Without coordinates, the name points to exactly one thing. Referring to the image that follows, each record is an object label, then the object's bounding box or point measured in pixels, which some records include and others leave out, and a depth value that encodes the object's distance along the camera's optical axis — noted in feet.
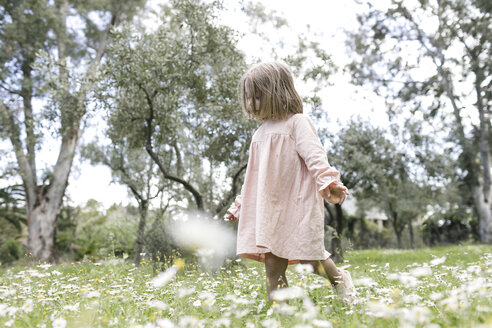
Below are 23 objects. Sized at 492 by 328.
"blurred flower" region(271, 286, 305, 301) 7.28
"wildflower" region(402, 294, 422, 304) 8.25
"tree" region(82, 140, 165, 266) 44.85
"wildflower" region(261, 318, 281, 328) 6.79
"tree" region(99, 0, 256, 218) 28.17
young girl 10.16
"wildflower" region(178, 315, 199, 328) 6.46
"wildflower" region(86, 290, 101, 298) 9.70
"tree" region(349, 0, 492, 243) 60.85
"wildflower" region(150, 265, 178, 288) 7.34
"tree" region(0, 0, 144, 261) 48.21
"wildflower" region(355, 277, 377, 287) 8.92
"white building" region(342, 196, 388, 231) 112.44
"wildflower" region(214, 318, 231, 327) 7.63
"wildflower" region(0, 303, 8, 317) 8.27
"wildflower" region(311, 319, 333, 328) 6.30
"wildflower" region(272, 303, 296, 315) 7.41
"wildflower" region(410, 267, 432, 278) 7.77
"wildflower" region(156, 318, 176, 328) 6.24
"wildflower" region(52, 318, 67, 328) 7.70
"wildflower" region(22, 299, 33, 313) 9.02
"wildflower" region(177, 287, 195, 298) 8.39
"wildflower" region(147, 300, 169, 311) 8.38
